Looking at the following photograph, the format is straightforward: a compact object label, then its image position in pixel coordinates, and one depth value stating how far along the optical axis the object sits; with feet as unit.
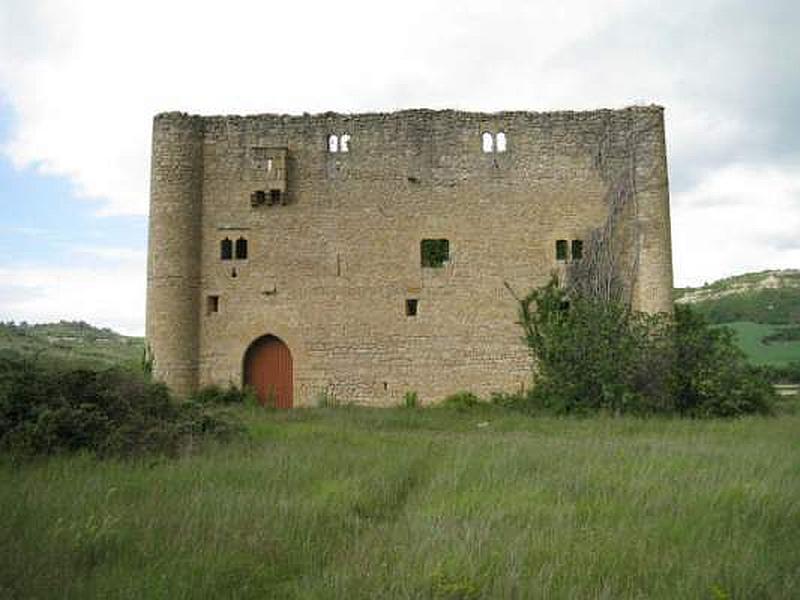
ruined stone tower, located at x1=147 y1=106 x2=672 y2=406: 57.11
